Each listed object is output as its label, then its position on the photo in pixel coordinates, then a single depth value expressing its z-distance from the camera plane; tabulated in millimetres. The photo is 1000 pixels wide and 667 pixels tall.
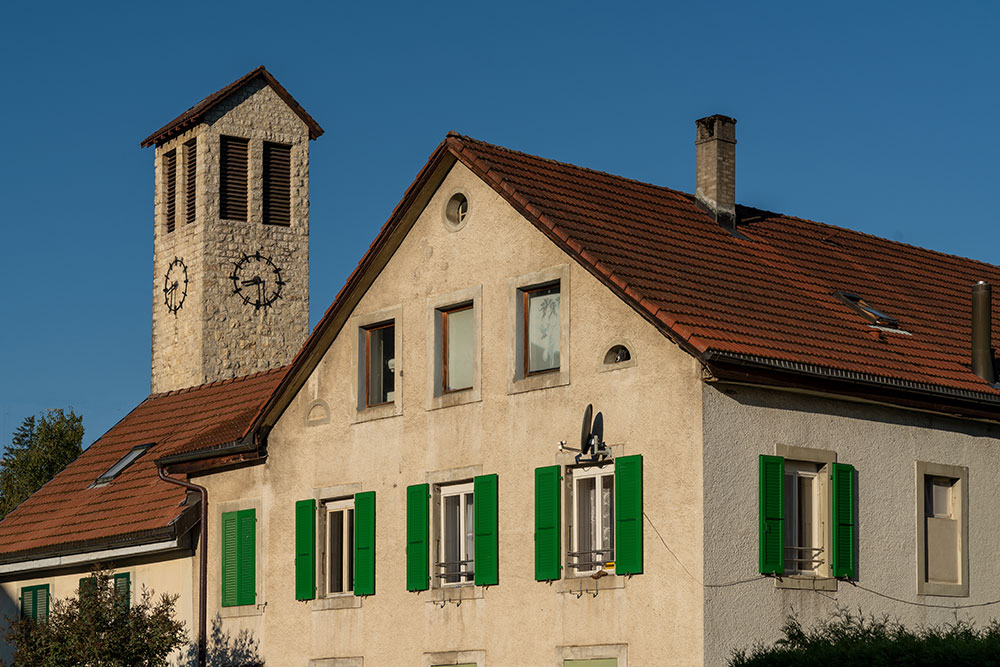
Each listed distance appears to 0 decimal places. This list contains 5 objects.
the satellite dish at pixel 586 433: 19766
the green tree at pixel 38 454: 48781
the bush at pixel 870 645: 16281
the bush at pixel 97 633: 22172
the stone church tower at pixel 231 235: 44125
